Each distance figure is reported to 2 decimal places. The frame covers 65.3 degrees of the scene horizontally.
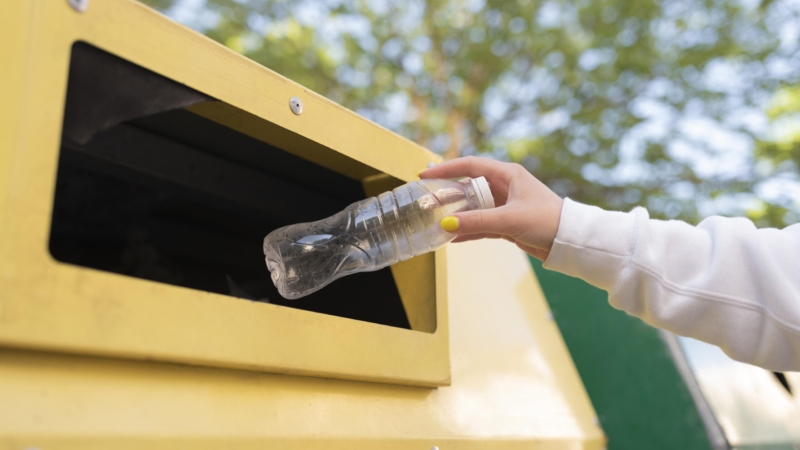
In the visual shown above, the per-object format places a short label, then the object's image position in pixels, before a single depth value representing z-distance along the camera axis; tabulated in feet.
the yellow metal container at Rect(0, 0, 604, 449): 2.19
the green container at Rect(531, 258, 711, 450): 5.34
